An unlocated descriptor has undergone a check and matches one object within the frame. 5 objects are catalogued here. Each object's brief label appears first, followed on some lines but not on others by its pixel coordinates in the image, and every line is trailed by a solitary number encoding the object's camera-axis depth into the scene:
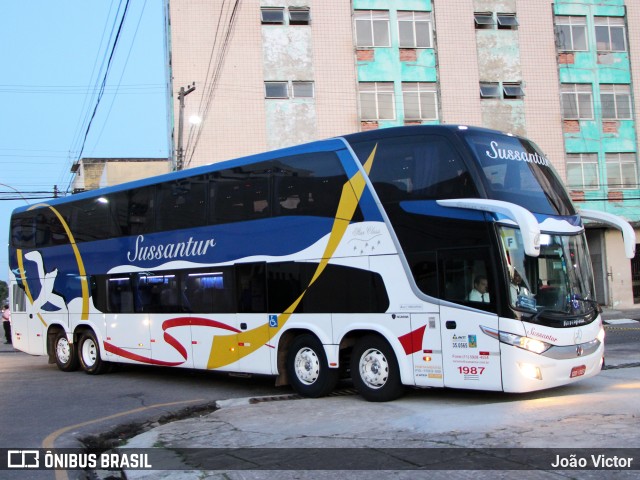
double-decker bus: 8.91
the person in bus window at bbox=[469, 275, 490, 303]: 8.93
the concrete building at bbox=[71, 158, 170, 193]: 49.53
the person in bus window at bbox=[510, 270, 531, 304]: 8.79
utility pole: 24.52
